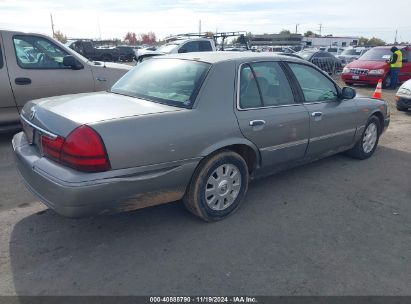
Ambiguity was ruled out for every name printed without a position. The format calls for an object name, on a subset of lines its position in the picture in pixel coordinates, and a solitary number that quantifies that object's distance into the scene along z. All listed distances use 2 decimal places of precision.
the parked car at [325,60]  18.77
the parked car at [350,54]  24.96
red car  13.94
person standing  13.48
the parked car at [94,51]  24.78
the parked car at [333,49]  35.72
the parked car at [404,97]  8.85
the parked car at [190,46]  13.91
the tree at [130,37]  108.67
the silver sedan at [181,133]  2.68
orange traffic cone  9.77
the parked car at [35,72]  5.50
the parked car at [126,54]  30.24
